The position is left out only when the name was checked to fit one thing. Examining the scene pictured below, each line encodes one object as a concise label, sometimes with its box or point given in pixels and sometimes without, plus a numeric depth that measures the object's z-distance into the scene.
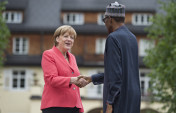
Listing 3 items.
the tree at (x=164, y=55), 24.86
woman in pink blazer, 5.52
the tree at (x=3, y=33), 28.08
